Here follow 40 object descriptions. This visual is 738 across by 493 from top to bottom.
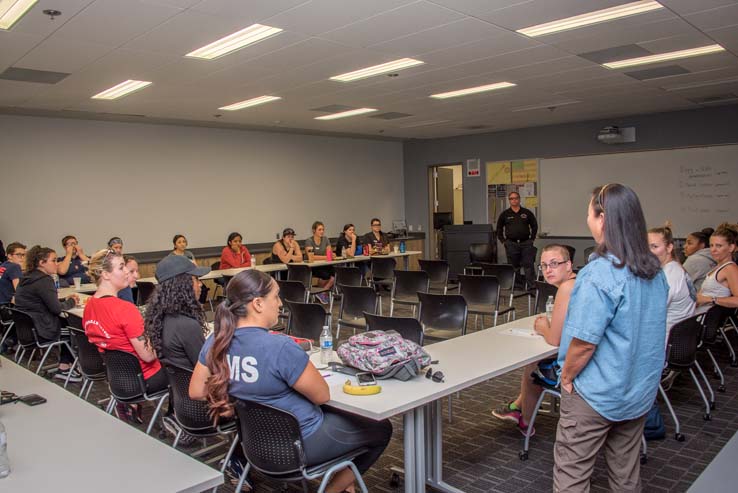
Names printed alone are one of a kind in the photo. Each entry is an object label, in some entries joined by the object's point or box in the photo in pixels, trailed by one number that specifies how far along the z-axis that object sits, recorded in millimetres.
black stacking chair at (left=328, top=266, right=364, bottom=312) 6930
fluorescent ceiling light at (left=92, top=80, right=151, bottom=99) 6654
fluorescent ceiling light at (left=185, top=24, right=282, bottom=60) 4871
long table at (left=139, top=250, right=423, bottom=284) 7789
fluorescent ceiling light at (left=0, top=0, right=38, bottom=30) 4098
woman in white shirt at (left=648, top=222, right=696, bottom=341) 4047
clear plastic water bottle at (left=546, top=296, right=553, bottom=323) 4048
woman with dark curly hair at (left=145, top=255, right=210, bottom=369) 3232
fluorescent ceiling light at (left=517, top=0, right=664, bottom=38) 4523
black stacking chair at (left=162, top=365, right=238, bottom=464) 2977
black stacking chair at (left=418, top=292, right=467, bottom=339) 4809
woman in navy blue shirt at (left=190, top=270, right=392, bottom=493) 2311
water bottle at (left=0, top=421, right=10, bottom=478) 1831
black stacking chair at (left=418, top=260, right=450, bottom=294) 7754
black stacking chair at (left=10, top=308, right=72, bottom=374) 5109
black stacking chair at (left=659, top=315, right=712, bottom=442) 3869
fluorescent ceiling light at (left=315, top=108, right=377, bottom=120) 9133
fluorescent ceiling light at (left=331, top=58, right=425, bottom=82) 6106
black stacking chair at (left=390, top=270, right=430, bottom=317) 6707
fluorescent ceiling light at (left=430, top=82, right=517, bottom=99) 7448
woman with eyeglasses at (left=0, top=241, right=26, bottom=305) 6289
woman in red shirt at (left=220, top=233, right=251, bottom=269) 8734
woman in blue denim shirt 2035
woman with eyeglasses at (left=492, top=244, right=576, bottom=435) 2893
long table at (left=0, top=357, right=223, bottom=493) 1770
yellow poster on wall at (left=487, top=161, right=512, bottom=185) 12414
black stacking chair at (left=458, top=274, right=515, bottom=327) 5953
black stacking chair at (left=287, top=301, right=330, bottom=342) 4516
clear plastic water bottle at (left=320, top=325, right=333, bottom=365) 3157
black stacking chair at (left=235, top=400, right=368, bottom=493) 2326
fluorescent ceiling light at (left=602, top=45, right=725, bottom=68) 5945
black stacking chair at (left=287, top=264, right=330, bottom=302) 7445
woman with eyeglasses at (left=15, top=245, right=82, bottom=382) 5285
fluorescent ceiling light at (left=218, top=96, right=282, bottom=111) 7891
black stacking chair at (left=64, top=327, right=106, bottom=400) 3949
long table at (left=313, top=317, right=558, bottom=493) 2482
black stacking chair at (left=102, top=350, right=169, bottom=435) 3439
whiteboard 9742
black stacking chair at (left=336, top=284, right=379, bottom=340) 5609
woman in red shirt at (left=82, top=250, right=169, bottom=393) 3490
